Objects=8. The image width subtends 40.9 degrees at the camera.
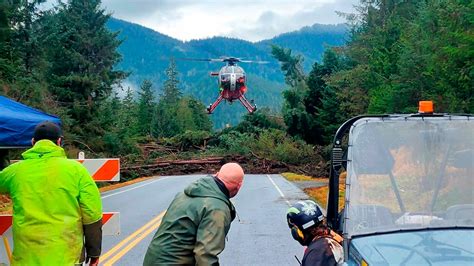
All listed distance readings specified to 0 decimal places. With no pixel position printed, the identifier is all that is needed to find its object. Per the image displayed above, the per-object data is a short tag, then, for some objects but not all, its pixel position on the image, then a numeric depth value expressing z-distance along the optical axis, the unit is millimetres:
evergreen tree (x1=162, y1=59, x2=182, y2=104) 126625
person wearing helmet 4203
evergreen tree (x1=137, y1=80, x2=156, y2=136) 96250
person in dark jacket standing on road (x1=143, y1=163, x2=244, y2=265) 4430
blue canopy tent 7363
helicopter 63188
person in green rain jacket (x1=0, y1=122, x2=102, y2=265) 4910
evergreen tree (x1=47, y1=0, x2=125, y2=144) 50125
